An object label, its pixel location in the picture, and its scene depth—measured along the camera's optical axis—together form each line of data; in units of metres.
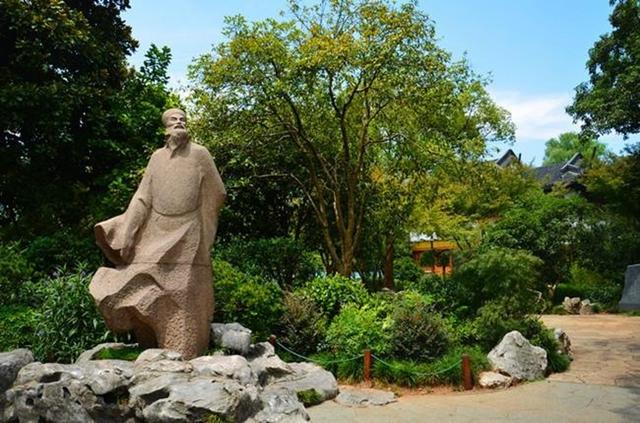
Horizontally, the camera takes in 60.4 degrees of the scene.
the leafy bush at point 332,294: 10.07
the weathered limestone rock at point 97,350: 6.39
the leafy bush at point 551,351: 8.37
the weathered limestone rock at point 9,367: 5.50
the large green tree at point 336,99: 10.62
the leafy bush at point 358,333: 8.23
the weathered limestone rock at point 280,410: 5.02
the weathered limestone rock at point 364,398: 6.57
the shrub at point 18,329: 7.66
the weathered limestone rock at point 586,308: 18.23
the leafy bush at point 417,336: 8.06
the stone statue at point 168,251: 6.13
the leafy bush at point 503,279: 9.13
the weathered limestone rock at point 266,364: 6.75
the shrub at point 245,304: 8.36
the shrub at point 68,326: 7.23
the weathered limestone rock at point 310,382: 6.64
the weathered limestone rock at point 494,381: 7.39
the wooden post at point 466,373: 7.36
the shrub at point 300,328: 8.66
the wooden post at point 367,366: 7.66
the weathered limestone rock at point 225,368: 5.33
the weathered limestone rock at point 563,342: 9.19
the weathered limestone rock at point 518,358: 7.76
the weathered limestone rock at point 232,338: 6.73
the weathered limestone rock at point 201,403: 4.64
